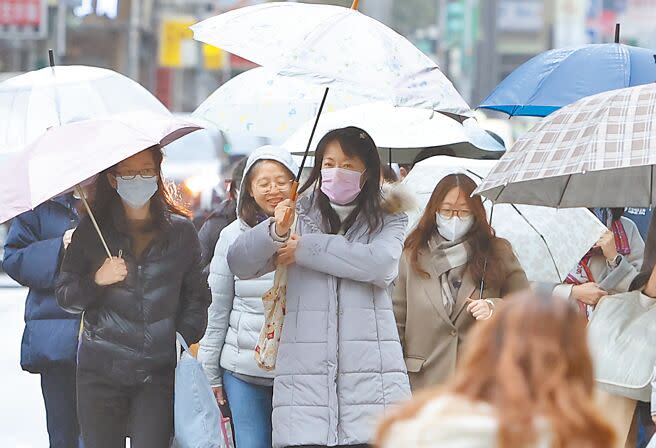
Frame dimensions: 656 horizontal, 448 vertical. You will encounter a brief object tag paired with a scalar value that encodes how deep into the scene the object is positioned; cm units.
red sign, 5922
